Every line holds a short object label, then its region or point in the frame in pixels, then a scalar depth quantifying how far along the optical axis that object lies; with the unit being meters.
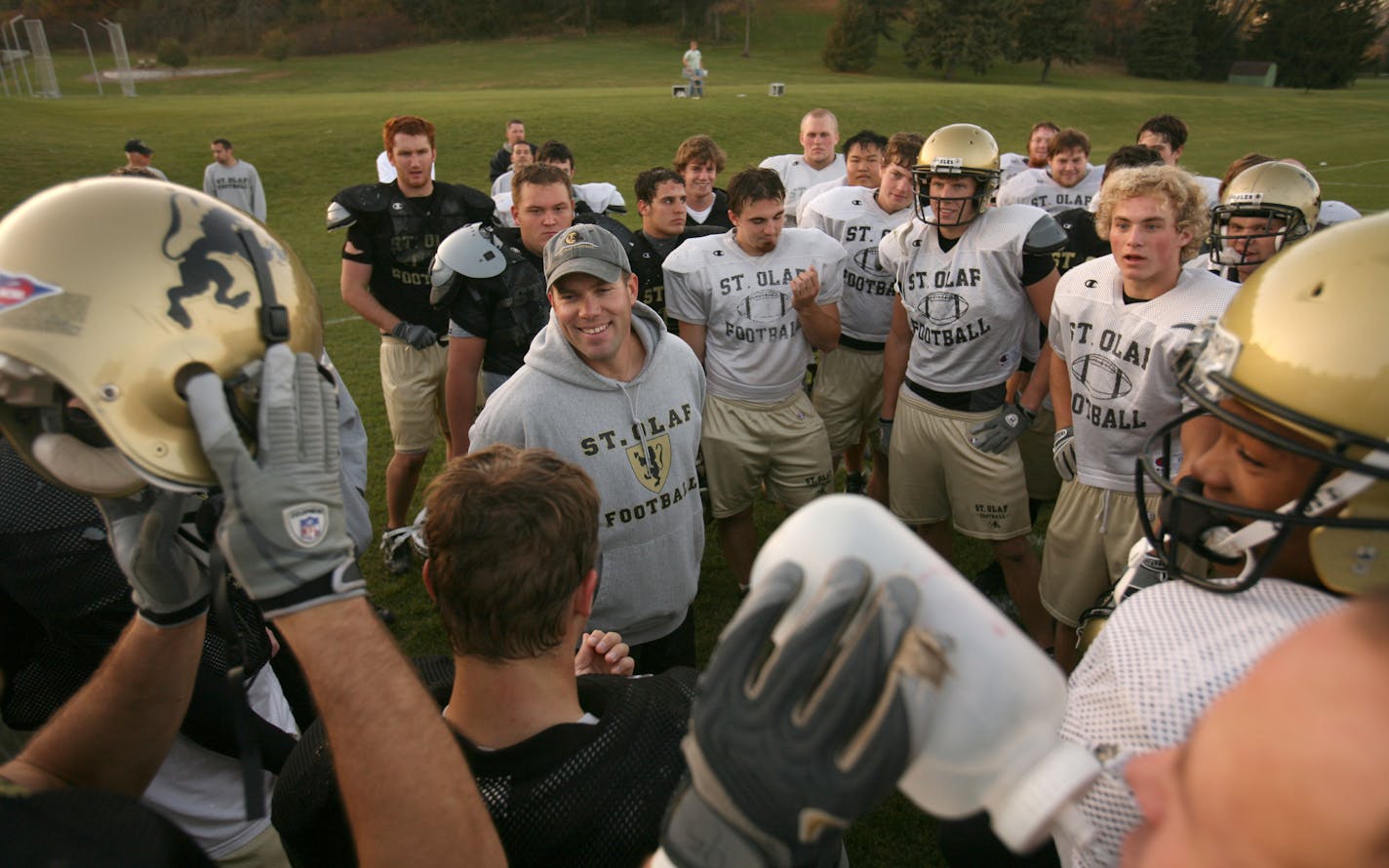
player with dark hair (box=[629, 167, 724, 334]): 5.06
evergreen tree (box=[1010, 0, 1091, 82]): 48.94
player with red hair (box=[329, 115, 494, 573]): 5.29
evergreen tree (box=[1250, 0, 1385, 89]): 49.38
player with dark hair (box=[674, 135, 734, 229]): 6.23
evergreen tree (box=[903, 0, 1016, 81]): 48.03
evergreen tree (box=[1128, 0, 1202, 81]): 52.16
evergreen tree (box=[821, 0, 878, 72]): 47.22
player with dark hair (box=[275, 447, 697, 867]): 1.54
